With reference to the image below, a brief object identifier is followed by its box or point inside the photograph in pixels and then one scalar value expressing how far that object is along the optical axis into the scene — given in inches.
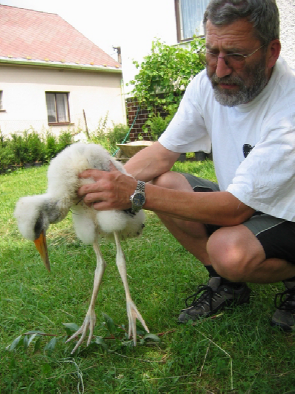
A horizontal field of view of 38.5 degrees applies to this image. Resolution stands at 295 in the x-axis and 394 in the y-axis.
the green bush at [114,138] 427.0
